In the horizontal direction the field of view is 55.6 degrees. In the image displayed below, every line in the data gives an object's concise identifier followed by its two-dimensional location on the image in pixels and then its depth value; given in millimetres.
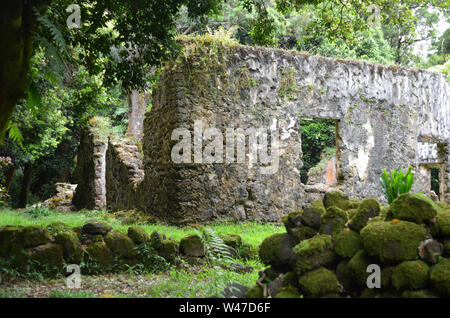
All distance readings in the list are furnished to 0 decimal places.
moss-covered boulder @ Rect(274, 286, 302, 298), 3206
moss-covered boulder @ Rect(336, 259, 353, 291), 3211
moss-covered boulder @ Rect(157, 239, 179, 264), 5289
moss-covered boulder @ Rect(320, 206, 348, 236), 3512
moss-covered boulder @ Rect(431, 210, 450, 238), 2978
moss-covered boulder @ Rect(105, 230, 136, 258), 5062
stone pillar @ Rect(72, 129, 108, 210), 12683
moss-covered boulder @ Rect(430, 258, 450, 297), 2729
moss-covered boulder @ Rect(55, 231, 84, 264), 4723
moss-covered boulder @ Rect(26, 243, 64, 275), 4472
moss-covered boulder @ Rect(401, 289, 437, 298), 2762
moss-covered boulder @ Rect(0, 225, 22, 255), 4402
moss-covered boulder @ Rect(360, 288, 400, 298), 2885
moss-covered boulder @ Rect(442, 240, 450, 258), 2920
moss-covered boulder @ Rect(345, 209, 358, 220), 3726
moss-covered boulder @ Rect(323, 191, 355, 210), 4066
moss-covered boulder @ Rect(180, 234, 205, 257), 5473
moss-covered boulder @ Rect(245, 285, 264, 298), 3391
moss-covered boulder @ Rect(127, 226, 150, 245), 5258
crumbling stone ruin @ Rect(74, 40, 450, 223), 8438
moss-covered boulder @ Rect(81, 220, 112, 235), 5152
